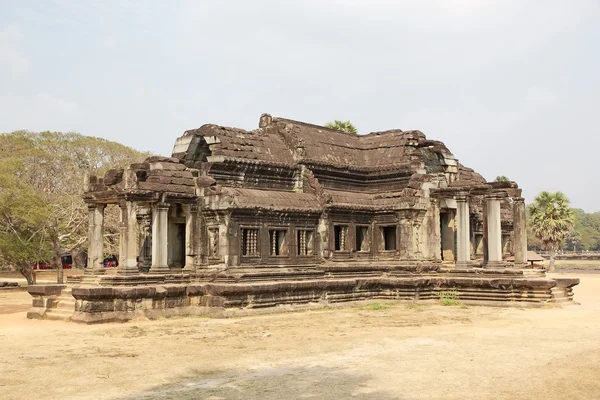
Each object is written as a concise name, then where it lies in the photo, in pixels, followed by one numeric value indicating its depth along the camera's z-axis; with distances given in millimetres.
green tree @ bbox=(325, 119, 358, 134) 45072
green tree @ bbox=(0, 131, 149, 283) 36375
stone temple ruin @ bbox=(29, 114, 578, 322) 19641
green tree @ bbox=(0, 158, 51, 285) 33594
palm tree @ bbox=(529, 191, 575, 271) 56406
